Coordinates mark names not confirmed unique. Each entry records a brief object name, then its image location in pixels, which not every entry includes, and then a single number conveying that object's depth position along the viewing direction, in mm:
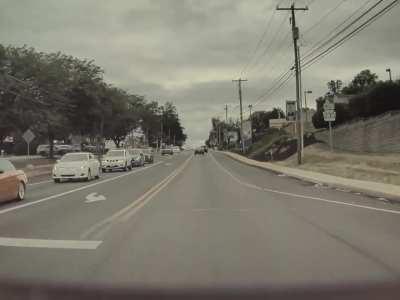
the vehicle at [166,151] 109906
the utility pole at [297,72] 44156
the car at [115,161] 44750
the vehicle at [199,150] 112256
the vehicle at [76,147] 83875
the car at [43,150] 84125
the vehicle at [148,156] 63175
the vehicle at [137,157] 54406
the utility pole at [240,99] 101562
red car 18186
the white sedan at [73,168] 30828
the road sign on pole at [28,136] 45103
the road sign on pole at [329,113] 38469
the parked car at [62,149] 84112
